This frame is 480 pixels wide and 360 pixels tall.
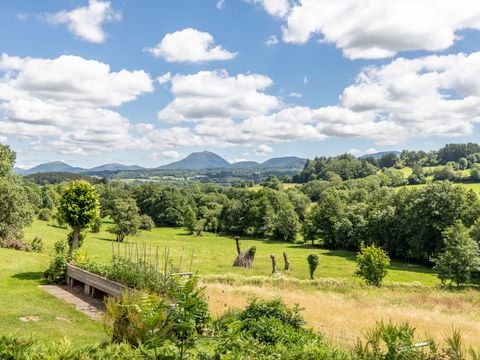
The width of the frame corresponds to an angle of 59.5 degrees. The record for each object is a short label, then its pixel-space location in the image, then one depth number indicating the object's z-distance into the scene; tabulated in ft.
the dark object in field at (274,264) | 127.95
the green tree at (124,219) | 216.13
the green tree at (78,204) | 79.10
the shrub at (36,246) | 114.93
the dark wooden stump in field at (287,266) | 147.95
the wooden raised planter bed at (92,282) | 55.24
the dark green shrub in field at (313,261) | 134.59
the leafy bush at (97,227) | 230.81
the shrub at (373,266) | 114.21
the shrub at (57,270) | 71.61
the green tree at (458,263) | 125.08
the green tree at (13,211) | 111.25
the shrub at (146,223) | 284.20
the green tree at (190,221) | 281.33
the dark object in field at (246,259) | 139.85
